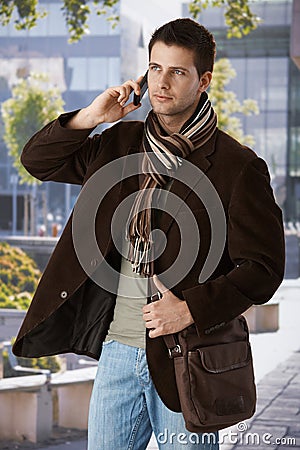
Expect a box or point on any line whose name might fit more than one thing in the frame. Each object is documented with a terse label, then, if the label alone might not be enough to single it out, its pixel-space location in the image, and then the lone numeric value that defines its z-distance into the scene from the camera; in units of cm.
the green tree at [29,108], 1739
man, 243
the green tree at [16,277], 1007
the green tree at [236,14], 906
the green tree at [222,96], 1854
